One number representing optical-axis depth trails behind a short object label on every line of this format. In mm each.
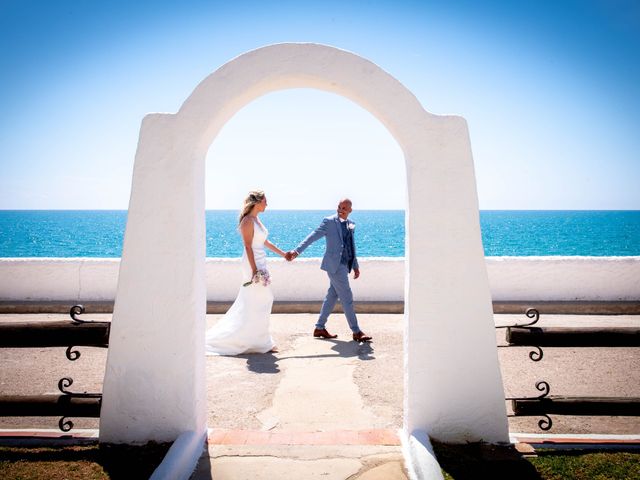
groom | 6234
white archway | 3279
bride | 5742
